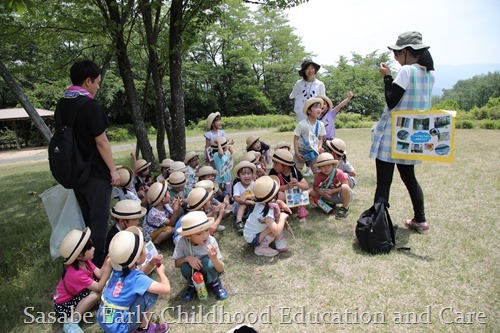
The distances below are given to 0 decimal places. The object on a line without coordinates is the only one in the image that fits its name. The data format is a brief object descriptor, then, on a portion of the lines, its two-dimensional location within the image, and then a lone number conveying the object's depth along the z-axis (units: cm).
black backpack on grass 347
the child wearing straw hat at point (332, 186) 455
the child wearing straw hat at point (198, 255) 290
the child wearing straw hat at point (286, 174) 434
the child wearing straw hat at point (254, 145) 606
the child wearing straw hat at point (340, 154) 482
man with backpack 296
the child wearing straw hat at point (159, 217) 396
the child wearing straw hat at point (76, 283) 271
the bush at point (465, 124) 1606
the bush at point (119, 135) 2341
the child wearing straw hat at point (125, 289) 231
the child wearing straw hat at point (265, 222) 351
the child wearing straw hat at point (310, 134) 488
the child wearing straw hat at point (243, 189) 445
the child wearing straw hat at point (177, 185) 455
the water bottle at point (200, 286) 300
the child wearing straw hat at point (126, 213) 326
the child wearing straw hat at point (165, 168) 529
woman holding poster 344
